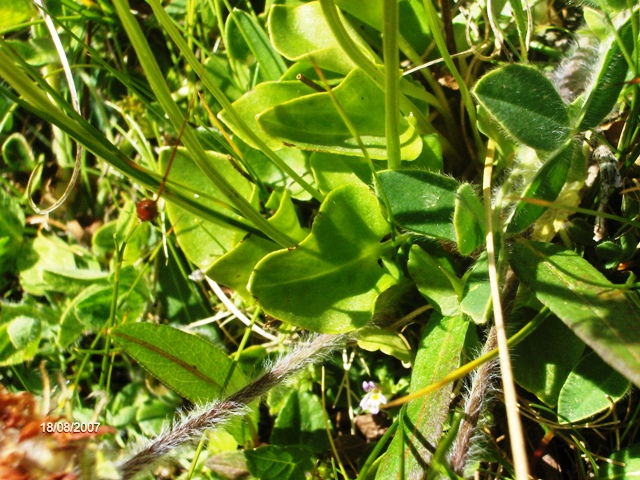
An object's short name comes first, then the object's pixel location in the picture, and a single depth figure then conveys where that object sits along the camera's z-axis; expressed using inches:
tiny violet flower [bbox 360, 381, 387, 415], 7.5
